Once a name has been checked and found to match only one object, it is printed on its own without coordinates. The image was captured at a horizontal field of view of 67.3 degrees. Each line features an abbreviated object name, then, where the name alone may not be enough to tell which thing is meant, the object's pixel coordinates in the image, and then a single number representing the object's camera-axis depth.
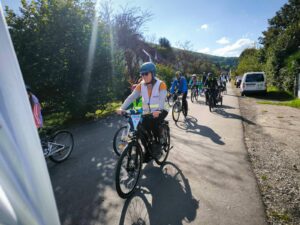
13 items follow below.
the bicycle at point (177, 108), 9.62
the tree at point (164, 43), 79.25
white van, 18.34
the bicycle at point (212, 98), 11.82
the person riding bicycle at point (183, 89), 9.77
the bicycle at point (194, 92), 16.53
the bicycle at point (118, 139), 5.70
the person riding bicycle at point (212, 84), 12.46
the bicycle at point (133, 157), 3.62
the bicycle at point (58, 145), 5.17
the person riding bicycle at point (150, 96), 4.32
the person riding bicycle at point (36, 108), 4.95
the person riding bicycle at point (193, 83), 16.38
